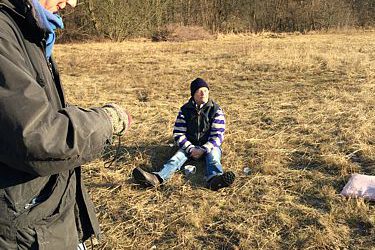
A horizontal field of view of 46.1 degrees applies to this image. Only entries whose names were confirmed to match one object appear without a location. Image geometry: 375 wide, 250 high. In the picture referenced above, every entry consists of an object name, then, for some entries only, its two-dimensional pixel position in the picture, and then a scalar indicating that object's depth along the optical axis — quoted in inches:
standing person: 49.4
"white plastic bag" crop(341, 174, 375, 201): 145.1
